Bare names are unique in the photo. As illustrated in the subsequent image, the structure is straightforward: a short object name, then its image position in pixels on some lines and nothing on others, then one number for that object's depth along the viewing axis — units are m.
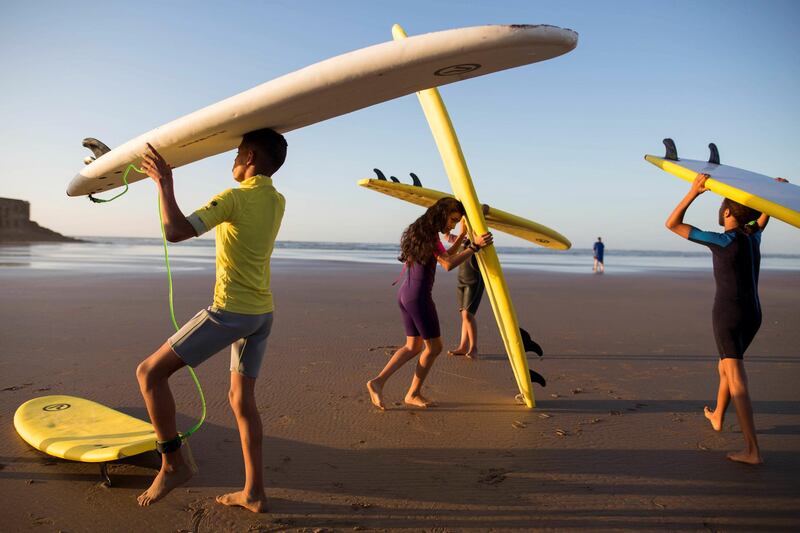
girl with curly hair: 4.19
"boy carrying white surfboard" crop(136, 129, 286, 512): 2.42
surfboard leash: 2.44
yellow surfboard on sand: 2.88
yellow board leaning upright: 4.32
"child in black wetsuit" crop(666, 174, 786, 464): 3.33
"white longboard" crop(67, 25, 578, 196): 2.31
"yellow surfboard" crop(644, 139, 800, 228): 2.97
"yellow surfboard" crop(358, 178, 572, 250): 6.13
